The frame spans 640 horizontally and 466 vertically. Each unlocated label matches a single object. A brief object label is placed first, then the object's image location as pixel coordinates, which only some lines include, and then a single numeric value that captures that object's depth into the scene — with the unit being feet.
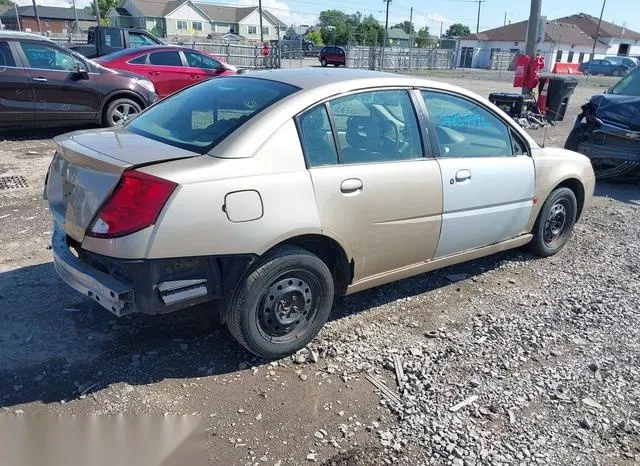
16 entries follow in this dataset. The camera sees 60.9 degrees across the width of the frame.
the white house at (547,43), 190.29
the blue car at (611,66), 161.58
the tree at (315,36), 254.37
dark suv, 29.37
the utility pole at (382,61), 125.29
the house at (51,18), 274.32
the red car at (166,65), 38.88
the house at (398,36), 309.30
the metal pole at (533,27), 43.14
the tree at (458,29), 354.17
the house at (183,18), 259.60
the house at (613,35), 250.37
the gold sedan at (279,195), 9.41
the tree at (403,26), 382.14
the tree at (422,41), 247.09
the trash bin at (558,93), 43.60
